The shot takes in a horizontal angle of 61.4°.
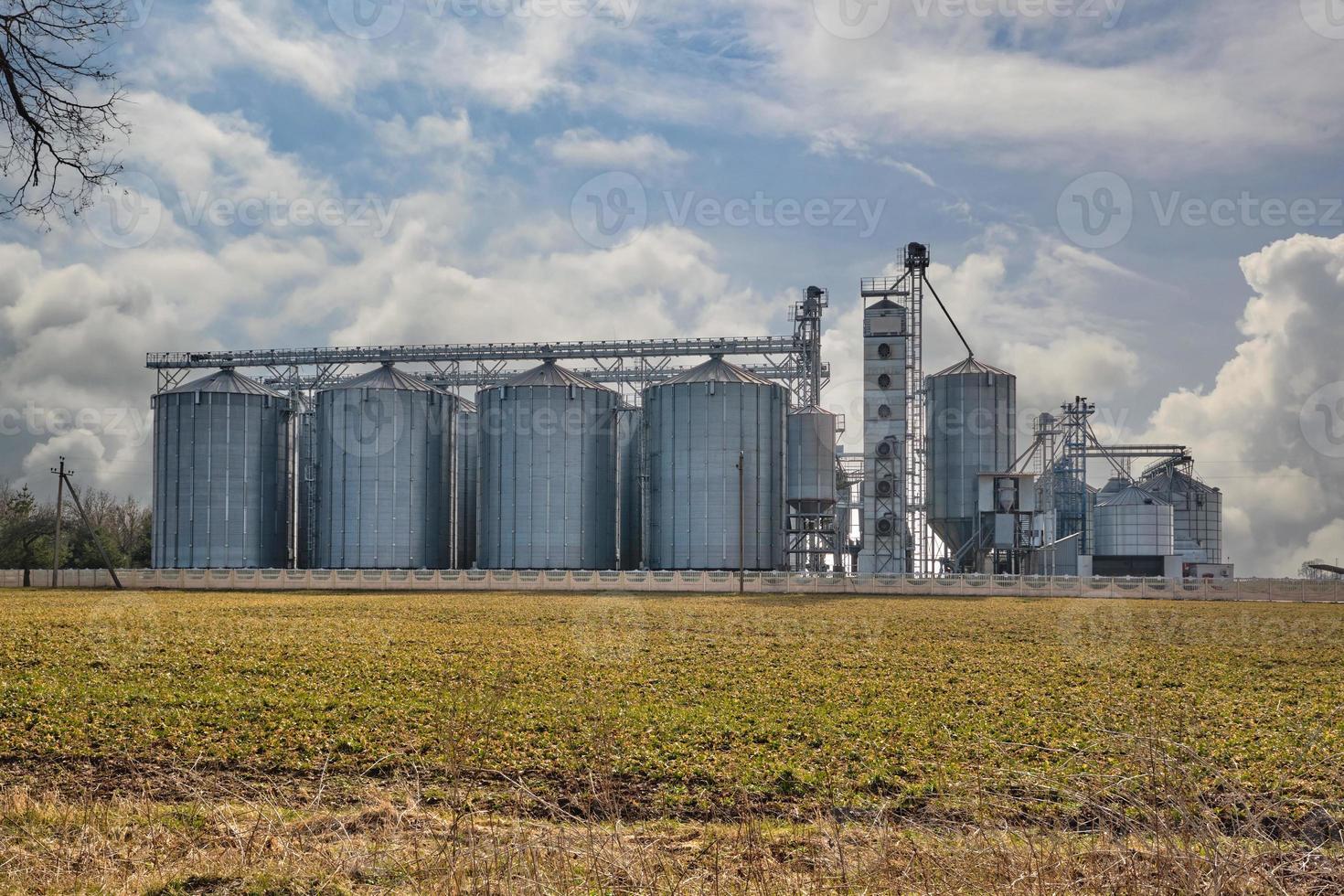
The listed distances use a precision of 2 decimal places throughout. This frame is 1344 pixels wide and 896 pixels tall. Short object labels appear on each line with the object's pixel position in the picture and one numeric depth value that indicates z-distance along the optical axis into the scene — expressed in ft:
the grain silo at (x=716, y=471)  274.36
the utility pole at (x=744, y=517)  272.06
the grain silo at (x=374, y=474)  289.94
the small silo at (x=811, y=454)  284.41
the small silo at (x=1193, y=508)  377.30
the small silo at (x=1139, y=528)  311.27
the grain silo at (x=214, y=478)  290.56
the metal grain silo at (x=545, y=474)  285.23
